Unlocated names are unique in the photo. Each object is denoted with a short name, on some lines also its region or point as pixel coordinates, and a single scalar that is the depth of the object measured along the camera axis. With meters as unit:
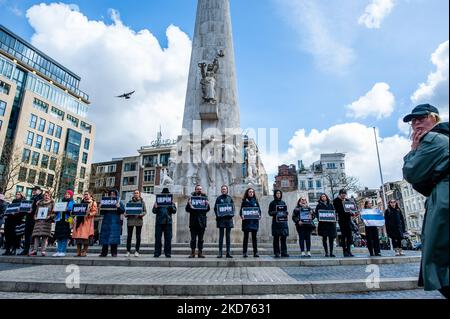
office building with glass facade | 49.75
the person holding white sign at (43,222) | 10.00
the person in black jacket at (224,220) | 9.32
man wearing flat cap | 2.12
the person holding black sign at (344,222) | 10.14
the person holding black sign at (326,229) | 10.33
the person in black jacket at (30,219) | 10.54
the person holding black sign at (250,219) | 9.63
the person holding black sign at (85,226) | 9.99
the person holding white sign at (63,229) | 10.01
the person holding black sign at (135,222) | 10.10
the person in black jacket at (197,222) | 9.55
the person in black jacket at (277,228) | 9.77
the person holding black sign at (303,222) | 10.27
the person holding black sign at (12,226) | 10.80
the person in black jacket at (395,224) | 10.98
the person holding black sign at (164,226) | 9.59
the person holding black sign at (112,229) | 9.69
